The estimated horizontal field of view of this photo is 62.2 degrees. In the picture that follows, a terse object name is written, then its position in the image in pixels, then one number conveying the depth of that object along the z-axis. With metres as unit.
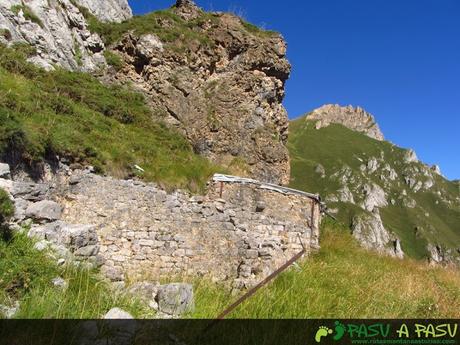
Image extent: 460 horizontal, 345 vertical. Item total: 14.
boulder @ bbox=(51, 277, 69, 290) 4.94
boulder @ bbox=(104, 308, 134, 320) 4.13
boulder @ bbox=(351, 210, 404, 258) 98.97
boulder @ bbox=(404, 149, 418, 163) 159.75
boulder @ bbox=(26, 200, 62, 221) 7.41
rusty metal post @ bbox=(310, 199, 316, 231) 13.17
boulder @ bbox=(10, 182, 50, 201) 7.71
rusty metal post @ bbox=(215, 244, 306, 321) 4.63
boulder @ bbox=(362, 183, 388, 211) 119.69
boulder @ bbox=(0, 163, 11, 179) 7.67
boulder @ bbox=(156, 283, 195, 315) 4.90
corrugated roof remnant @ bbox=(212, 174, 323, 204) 13.51
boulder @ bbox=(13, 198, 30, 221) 6.98
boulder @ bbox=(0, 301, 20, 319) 3.97
